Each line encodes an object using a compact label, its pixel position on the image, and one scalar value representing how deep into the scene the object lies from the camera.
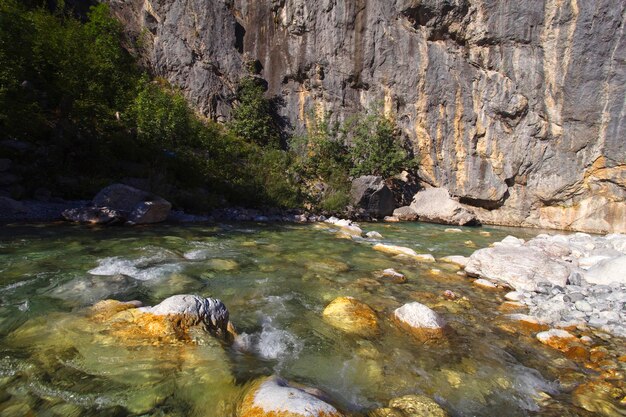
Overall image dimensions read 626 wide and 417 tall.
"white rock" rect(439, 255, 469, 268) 7.46
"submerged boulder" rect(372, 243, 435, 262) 7.85
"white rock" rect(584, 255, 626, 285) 5.83
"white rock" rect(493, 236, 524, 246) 9.91
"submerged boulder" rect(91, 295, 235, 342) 3.16
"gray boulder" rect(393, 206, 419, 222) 17.88
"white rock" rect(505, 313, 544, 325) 4.46
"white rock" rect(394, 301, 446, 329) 4.03
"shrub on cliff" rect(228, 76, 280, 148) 22.38
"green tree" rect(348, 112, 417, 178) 20.09
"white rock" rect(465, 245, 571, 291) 5.89
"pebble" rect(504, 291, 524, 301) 5.31
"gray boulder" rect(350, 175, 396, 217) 17.05
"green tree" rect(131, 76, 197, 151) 14.96
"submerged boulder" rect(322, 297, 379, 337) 3.97
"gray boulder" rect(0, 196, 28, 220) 8.70
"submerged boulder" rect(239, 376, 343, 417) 2.07
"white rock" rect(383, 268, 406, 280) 6.14
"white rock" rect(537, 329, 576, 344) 3.97
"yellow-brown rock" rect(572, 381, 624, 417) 2.78
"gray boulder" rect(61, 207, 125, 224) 9.24
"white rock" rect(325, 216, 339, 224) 13.93
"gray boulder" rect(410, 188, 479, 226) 17.64
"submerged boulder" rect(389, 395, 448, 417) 2.56
